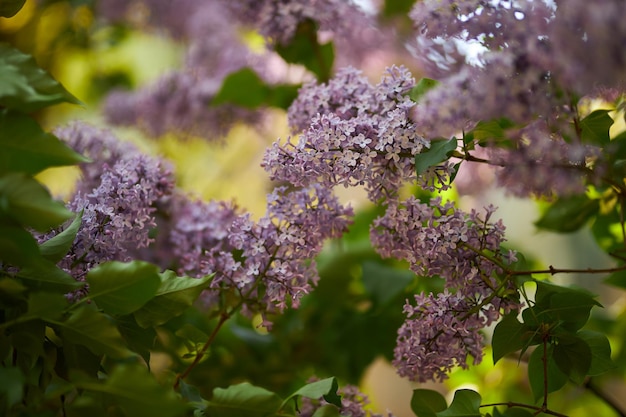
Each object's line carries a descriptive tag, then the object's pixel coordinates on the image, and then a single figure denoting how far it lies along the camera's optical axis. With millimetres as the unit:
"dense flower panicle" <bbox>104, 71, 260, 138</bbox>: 1773
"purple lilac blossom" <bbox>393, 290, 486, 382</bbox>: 1353
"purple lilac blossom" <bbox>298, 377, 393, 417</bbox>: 1376
